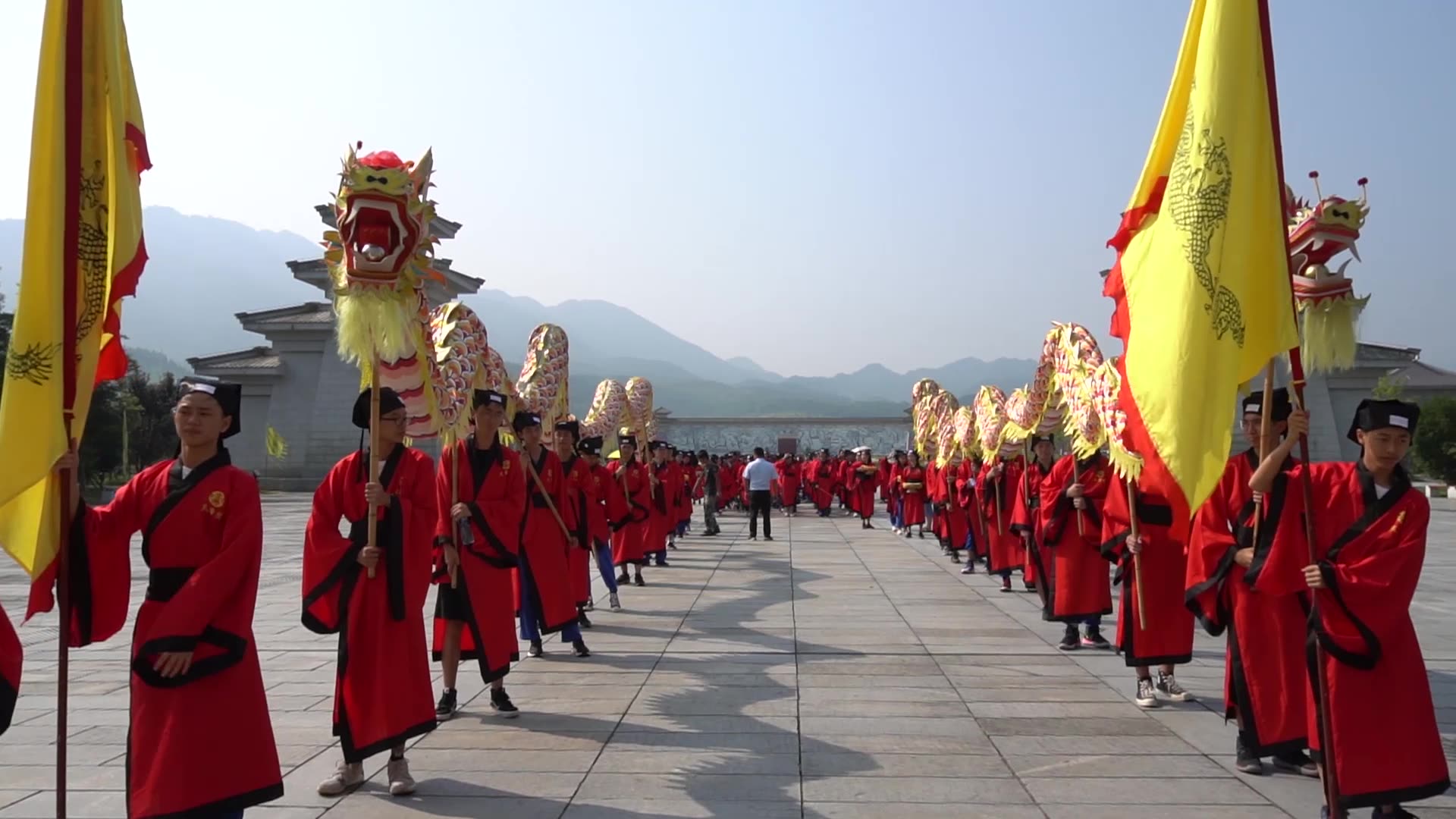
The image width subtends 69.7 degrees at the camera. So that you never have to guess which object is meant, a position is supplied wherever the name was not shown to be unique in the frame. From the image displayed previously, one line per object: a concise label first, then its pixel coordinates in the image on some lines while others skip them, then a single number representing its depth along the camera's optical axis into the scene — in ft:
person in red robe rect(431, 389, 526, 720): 19.71
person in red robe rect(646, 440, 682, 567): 46.52
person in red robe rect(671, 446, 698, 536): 62.64
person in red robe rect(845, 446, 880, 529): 80.02
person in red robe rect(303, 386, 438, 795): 15.35
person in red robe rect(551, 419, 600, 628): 29.71
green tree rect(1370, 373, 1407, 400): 108.78
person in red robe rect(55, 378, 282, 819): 11.47
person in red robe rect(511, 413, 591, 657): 24.93
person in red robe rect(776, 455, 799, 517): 96.43
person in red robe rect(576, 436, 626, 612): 33.60
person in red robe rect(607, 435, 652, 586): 38.52
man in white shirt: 63.72
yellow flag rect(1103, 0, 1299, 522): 12.12
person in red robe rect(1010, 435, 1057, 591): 29.94
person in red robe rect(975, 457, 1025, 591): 38.27
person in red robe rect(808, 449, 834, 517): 94.58
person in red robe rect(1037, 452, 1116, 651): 24.97
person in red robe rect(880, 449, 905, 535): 72.74
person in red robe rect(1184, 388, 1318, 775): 15.01
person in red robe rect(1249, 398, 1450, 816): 12.89
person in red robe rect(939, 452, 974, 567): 48.24
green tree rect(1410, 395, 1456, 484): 116.06
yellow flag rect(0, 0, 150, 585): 10.77
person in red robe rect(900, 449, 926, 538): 64.54
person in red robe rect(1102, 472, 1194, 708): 20.56
